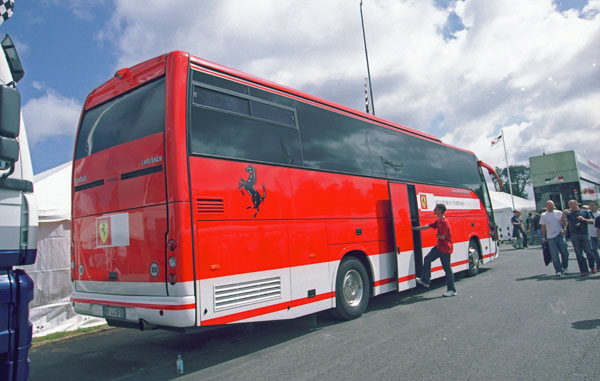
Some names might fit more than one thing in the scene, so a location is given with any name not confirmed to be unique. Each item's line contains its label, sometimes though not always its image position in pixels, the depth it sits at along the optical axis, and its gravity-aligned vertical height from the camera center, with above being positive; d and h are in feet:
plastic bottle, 15.38 -4.41
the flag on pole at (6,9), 12.85 +8.19
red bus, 15.06 +1.86
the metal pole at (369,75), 63.11 +24.54
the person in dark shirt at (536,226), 69.09 -1.13
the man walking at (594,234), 33.65 -1.70
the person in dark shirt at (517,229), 65.41 -1.28
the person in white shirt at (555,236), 32.76 -1.47
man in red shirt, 28.71 -1.46
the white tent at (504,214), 81.51 +1.63
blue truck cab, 9.37 +0.48
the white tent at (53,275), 25.11 -0.97
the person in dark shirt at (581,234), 32.35 -1.44
